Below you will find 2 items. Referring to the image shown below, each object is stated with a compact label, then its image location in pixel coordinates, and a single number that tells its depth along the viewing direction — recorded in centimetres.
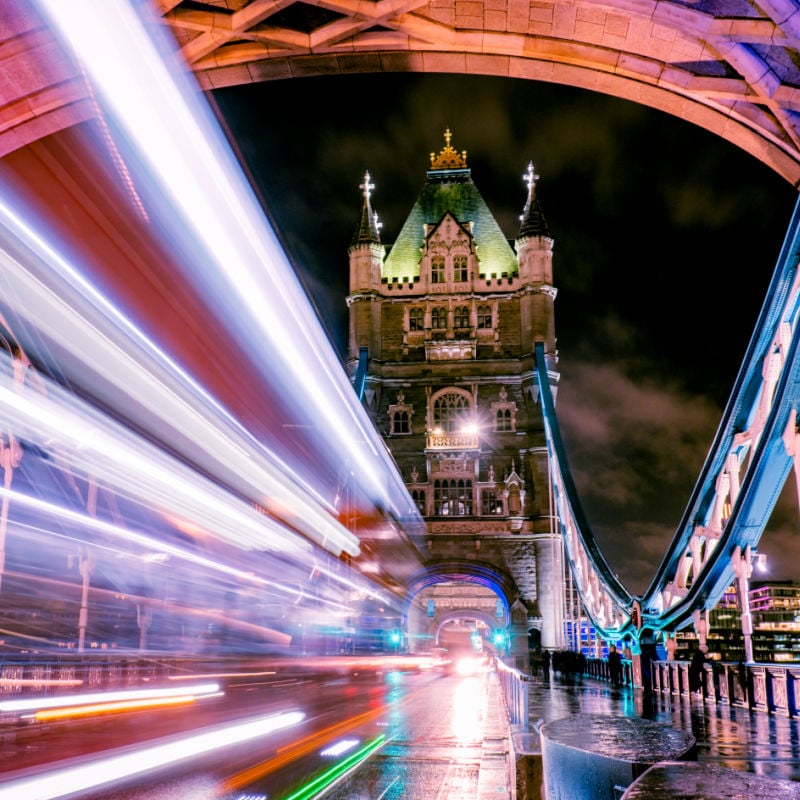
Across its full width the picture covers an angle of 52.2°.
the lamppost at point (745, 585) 1392
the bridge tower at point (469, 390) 4744
